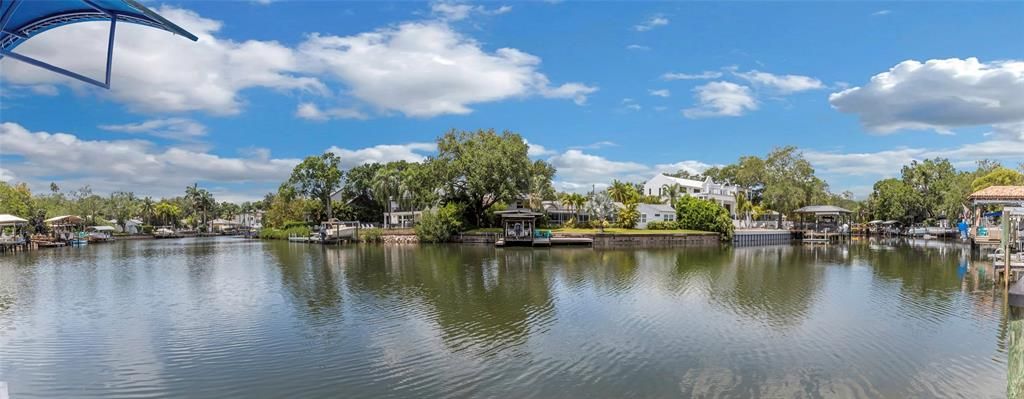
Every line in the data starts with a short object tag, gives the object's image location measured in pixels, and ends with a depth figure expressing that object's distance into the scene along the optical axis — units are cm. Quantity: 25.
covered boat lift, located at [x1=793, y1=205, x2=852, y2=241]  6284
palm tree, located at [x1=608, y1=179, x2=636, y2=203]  6675
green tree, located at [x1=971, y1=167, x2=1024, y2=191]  6378
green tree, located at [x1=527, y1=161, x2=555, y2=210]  6125
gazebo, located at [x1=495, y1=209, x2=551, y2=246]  5069
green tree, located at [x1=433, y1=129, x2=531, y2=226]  5688
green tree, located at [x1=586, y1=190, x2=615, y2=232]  6278
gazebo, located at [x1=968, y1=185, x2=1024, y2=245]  3912
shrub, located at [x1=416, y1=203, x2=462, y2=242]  5725
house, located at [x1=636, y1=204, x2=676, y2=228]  6406
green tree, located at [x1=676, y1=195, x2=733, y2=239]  5638
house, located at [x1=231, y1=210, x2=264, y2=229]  11891
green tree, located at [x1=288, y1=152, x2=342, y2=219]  7550
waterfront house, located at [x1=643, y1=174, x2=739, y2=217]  8082
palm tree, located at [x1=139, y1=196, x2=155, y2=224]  10306
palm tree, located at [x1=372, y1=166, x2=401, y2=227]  6652
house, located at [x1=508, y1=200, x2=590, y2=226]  6894
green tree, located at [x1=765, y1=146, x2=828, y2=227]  7169
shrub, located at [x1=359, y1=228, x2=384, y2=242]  6144
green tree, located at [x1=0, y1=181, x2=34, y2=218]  6048
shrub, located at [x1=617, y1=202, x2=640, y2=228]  5944
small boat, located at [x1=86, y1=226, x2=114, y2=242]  6870
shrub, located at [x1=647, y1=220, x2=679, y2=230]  5800
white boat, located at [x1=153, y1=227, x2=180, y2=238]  8794
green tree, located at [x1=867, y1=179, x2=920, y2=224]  7806
